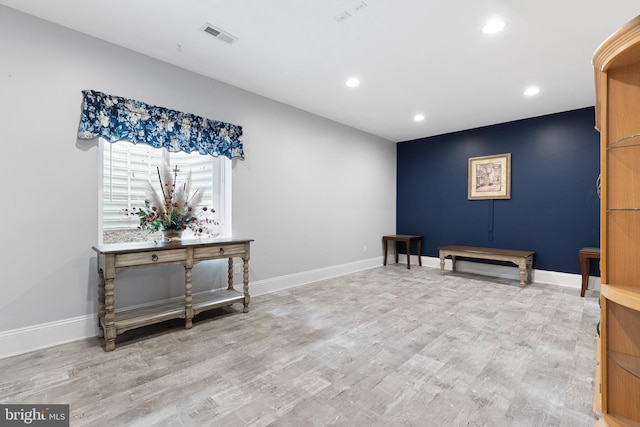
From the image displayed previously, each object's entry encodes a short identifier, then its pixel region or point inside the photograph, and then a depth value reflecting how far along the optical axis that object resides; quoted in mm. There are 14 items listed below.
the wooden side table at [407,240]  5609
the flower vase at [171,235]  2900
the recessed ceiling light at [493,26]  2367
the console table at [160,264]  2354
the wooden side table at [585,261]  3790
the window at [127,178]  2799
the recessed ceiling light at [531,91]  3616
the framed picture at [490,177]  4969
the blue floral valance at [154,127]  2598
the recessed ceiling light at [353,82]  3455
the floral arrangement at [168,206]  2893
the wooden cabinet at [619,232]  1221
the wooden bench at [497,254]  4316
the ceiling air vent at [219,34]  2503
